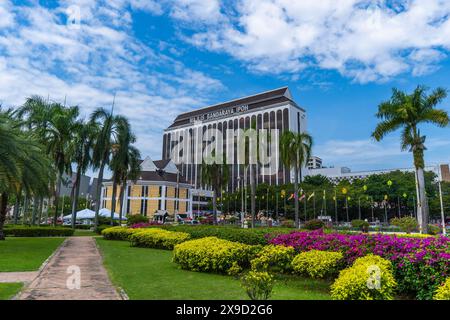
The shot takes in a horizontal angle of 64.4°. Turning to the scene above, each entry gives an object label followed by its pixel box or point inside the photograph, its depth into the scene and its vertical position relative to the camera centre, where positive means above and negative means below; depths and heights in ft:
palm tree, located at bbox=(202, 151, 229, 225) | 146.92 +14.33
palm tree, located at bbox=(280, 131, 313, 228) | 104.37 +17.84
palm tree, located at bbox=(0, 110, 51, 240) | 51.04 +7.26
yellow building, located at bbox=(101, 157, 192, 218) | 268.62 +10.75
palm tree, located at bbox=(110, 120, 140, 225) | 111.45 +18.31
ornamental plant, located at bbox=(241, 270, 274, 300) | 18.20 -3.71
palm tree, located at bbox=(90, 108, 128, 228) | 107.55 +21.46
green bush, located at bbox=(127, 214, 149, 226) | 121.60 -3.68
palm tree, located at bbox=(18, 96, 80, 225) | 101.60 +23.84
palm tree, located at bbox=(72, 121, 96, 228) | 108.62 +18.63
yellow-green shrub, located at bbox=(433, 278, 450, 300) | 18.99 -4.36
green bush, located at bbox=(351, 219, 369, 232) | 114.83 -5.19
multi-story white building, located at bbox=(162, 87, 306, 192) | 325.21 +86.12
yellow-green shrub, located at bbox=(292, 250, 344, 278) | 29.68 -4.53
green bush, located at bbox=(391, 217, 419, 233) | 95.96 -3.58
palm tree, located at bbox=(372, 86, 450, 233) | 73.05 +19.59
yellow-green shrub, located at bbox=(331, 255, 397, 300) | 20.38 -4.29
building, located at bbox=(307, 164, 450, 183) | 403.75 +43.27
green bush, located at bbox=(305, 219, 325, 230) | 96.17 -4.04
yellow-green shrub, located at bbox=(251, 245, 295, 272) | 34.65 -4.57
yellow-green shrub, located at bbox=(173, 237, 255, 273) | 35.40 -4.69
